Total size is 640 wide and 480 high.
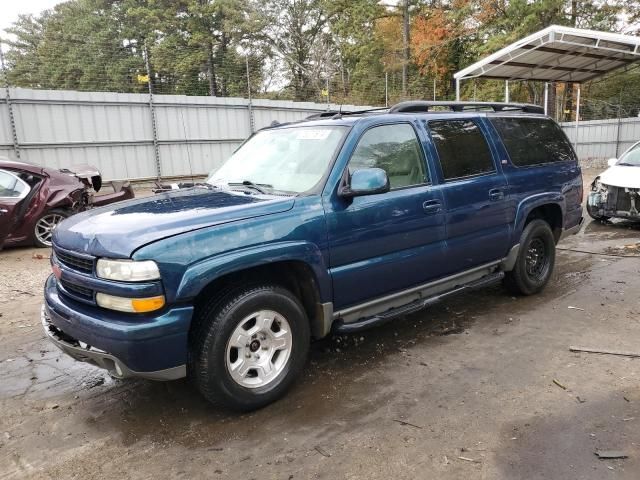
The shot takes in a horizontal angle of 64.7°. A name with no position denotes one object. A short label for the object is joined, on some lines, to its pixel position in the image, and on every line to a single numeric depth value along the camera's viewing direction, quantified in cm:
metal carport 1194
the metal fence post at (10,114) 1229
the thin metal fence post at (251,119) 1656
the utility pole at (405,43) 3238
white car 855
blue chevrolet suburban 289
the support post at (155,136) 1470
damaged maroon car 790
